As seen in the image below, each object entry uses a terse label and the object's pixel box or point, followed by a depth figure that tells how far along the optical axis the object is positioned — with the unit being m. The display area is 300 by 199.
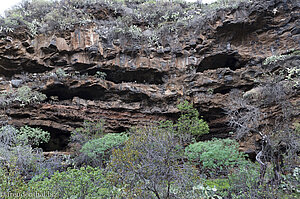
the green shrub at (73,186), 6.07
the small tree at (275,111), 9.33
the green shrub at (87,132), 15.17
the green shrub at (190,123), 15.56
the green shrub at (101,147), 12.91
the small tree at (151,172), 5.91
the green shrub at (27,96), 15.86
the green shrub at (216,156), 10.87
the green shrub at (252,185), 6.61
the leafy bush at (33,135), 14.37
